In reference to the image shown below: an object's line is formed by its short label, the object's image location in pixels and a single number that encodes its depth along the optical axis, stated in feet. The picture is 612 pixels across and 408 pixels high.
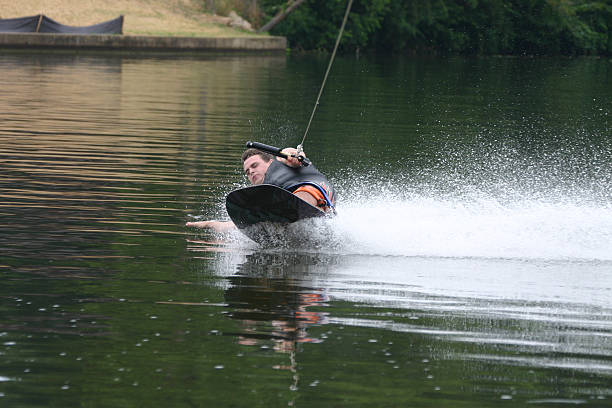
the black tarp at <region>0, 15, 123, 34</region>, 253.24
